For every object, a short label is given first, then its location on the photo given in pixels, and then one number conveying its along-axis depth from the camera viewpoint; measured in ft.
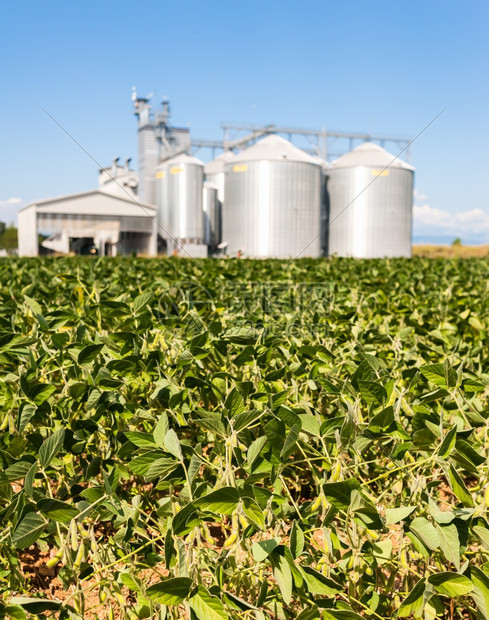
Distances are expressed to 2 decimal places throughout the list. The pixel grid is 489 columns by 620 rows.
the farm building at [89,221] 134.72
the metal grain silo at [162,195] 132.67
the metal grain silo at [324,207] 129.08
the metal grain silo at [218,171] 144.15
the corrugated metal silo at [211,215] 136.77
